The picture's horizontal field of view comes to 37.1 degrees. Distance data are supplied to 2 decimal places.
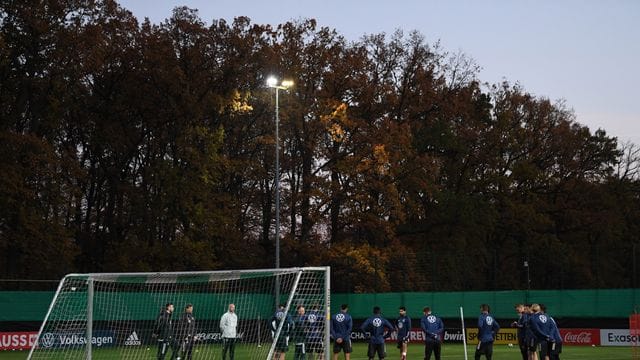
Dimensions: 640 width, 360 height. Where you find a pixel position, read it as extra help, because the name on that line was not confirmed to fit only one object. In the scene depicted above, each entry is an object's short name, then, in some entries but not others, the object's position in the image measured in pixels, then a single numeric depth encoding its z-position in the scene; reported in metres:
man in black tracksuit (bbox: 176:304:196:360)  25.52
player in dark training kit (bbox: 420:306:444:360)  26.67
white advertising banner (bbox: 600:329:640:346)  39.78
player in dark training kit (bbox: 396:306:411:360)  27.03
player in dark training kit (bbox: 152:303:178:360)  25.88
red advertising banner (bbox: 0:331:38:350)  36.56
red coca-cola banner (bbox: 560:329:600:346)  40.78
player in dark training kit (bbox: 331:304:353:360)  26.25
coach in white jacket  25.63
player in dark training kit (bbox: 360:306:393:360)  26.06
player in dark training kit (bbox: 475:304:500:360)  25.97
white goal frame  17.88
